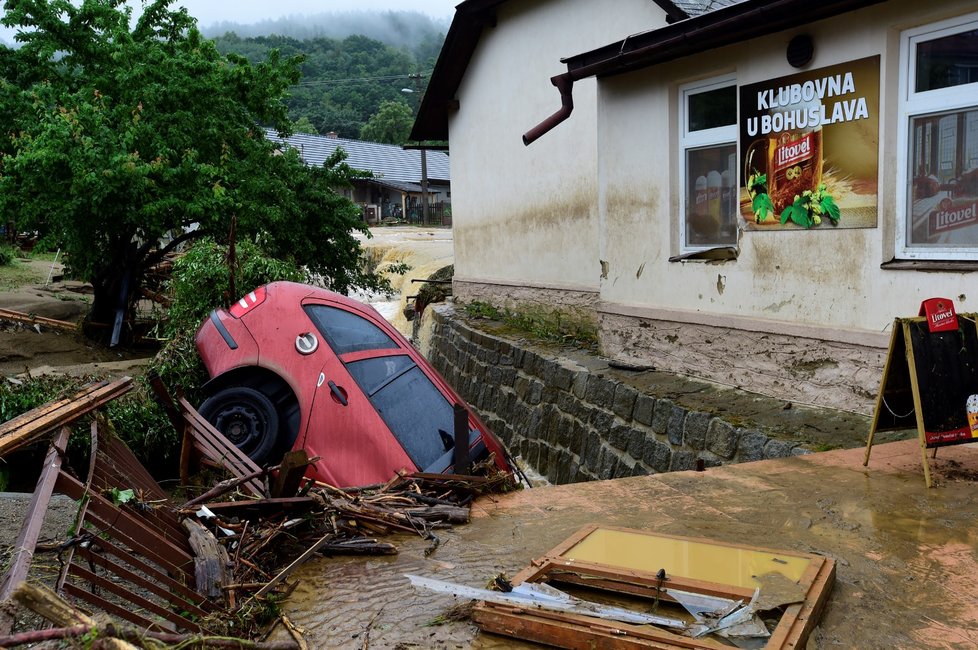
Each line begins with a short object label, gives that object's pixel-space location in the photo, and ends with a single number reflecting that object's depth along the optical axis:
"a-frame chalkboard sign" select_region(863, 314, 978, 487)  4.98
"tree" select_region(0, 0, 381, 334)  12.57
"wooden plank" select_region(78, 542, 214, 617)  3.01
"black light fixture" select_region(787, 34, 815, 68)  6.80
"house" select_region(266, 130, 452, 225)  49.31
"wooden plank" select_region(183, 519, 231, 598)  3.40
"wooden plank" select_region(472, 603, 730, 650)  2.88
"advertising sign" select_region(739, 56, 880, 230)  6.49
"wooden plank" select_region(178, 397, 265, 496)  5.55
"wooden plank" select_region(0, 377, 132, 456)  3.36
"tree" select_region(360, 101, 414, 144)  65.06
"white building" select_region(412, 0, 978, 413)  6.09
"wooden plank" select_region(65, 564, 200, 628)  2.87
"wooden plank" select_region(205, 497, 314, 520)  4.22
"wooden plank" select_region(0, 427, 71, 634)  2.21
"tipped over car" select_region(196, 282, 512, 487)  6.64
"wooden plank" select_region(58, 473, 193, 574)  3.22
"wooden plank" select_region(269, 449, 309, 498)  4.32
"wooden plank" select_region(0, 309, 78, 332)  14.41
